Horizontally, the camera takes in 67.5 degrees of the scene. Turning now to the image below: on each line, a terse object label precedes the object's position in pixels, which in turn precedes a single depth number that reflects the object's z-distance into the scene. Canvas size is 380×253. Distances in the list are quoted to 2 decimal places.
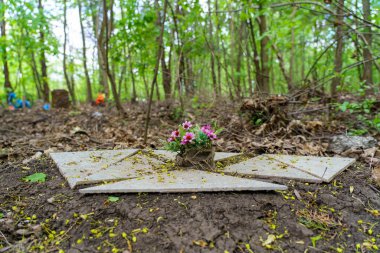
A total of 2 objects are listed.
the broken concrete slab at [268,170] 2.08
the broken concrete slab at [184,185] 1.77
